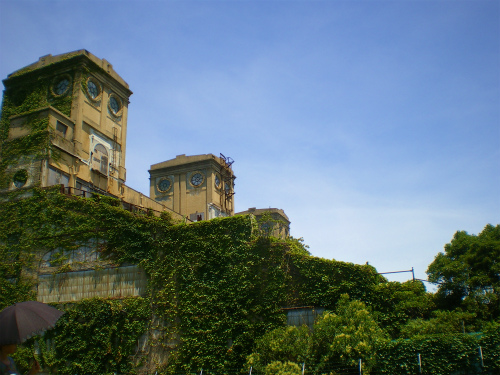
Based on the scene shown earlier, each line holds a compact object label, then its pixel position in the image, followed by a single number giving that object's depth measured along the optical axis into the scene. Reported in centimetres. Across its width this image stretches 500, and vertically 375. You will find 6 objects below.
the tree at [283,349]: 1692
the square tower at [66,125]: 2733
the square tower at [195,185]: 4450
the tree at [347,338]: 1598
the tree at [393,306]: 1977
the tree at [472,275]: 2839
